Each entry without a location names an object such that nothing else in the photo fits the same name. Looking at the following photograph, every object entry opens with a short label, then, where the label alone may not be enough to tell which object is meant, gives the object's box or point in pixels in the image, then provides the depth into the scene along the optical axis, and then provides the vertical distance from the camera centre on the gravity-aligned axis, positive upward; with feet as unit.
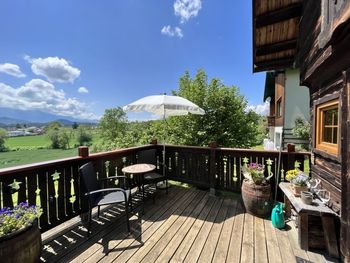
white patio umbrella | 11.49 +1.62
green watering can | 8.75 -4.26
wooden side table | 6.73 -3.46
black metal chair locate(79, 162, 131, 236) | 8.37 -3.25
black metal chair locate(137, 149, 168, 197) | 12.26 -2.38
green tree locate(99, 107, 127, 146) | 77.02 +3.27
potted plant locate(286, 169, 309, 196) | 8.13 -2.40
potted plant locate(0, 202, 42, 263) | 5.18 -3.15
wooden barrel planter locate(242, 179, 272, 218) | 9.73 -3.75
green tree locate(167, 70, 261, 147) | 25.44 +1.27
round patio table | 11.05 -2.50
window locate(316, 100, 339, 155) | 7.51 +0.14
